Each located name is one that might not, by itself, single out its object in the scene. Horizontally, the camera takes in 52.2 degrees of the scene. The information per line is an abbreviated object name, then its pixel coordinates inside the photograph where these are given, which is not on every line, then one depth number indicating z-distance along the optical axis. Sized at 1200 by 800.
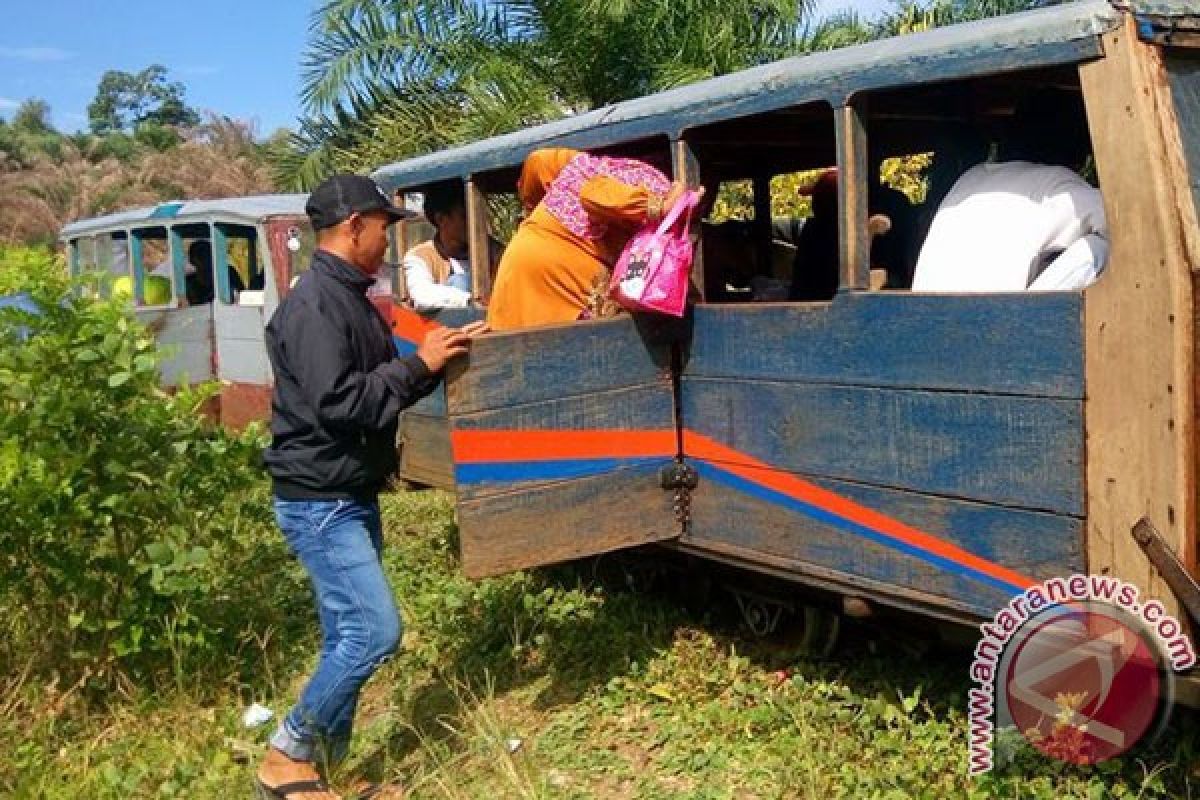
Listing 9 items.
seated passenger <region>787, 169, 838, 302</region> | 4.76
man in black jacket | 3.59
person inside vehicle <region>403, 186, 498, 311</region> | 5.80
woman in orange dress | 4.22
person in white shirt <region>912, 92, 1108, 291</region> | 3.10
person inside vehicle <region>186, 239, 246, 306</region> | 10.40
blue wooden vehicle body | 2.84
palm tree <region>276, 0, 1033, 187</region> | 10.13
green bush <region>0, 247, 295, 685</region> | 4.28
